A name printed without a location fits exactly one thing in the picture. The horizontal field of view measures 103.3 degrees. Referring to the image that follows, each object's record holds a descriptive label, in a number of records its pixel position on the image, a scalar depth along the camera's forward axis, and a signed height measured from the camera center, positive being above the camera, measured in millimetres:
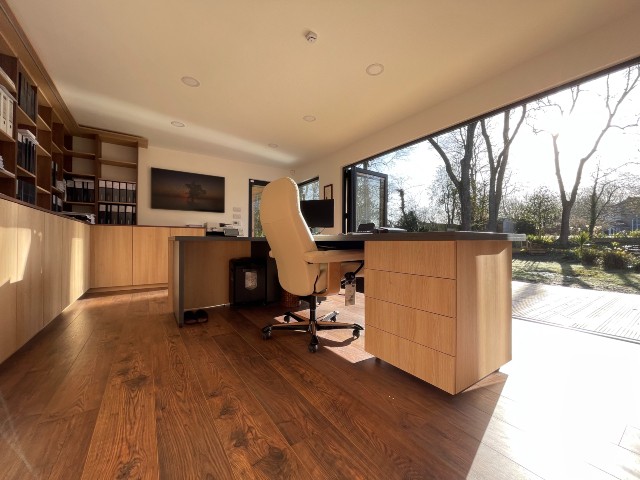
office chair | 1580 -83
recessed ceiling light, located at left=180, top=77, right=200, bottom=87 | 2595 +1699
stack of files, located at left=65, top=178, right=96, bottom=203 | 3633 +788
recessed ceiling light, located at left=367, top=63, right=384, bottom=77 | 2373 +1679
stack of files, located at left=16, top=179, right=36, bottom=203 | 2238 +491
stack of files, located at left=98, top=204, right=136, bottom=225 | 3787 +467
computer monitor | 3053 +380
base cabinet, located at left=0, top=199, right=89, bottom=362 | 1380 -179
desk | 1095 -286
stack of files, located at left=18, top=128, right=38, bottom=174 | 2186 +854
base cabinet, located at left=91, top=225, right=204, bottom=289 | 3520 -158
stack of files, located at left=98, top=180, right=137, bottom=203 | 3777 +820
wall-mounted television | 4427 +989
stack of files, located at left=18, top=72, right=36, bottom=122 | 2178 +1347
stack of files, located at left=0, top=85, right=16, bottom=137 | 1891 +1028
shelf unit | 2064 +1143
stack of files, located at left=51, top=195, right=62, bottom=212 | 3001 +515
